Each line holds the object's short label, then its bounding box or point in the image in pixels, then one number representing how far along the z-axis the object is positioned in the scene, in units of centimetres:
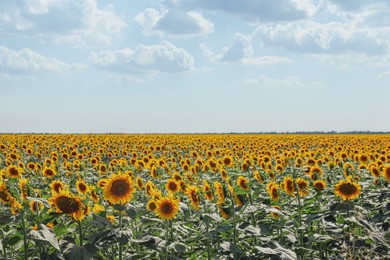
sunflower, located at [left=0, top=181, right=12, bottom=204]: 487
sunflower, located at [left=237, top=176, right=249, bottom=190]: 696
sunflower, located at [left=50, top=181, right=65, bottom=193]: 602
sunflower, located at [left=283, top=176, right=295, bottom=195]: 775
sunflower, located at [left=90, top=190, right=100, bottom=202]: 728
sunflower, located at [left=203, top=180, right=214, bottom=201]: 735
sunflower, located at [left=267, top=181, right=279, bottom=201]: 769
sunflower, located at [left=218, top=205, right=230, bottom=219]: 660
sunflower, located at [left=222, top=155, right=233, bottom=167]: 1095
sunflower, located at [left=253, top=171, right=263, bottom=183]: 892
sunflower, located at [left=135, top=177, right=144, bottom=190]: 862
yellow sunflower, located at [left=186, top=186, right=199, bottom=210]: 695
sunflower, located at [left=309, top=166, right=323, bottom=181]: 907
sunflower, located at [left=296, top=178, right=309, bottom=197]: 788
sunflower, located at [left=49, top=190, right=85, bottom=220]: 443
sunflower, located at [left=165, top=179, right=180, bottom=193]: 745
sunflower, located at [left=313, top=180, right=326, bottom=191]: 795
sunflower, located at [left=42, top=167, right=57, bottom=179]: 961
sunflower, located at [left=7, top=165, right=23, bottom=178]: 711
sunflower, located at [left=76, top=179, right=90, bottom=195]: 652
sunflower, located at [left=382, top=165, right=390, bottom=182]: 864
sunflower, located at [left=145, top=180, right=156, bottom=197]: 768
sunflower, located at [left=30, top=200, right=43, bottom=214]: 505
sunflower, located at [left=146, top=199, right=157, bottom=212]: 598
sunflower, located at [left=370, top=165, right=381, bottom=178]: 970
